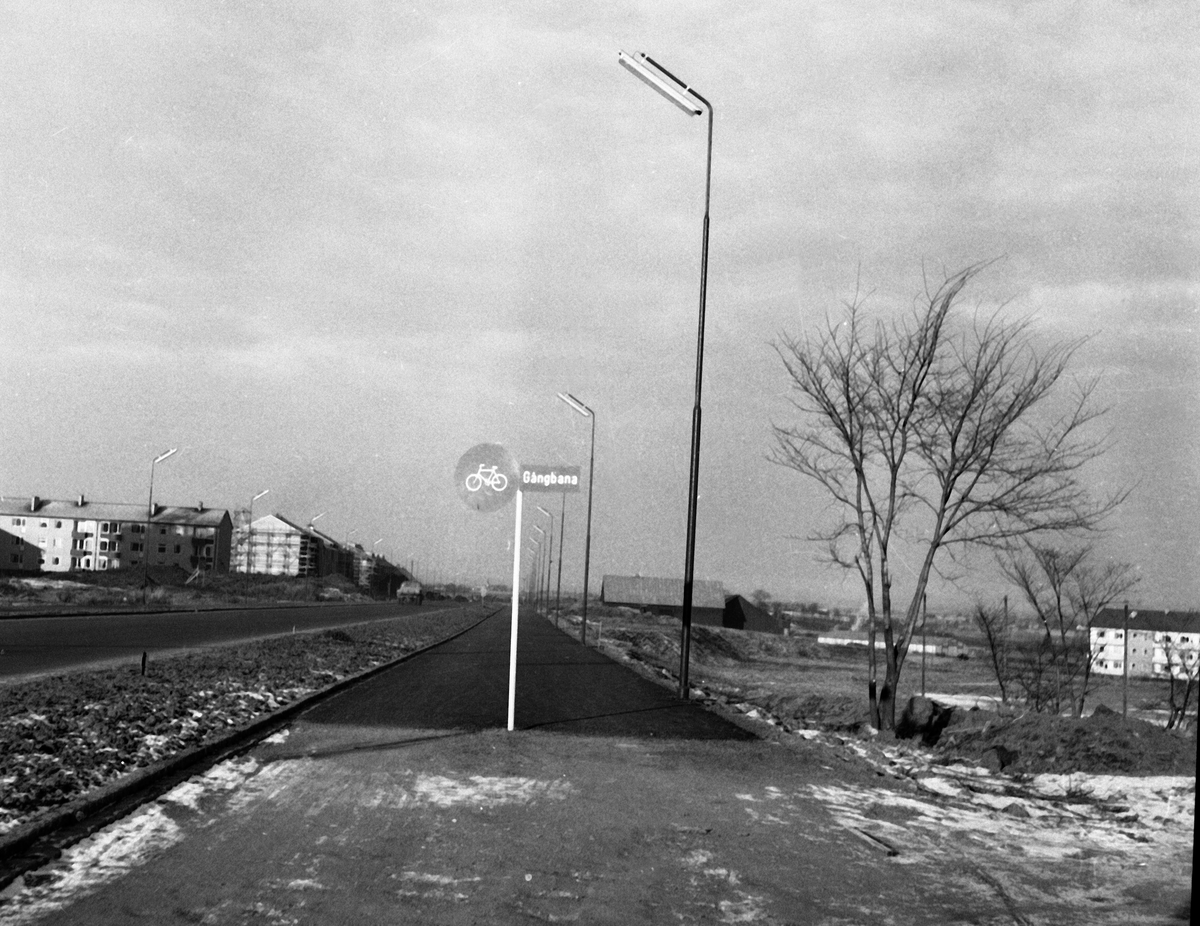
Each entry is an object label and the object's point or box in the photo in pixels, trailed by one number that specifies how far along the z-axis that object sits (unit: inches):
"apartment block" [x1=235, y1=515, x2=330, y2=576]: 6131.9
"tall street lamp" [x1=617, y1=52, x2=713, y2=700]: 716.0
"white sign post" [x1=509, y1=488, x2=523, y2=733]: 497.5
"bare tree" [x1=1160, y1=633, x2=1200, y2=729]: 943.0
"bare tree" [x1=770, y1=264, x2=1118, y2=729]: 633.6
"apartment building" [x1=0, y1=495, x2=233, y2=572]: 5137.8
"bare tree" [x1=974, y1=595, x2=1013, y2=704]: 1092.9
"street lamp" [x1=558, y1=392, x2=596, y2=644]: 1676.8
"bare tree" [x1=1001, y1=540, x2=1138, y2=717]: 1025.5
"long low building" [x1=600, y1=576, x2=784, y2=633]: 4382.4
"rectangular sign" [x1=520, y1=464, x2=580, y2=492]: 490.2
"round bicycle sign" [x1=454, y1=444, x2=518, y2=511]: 466.0
